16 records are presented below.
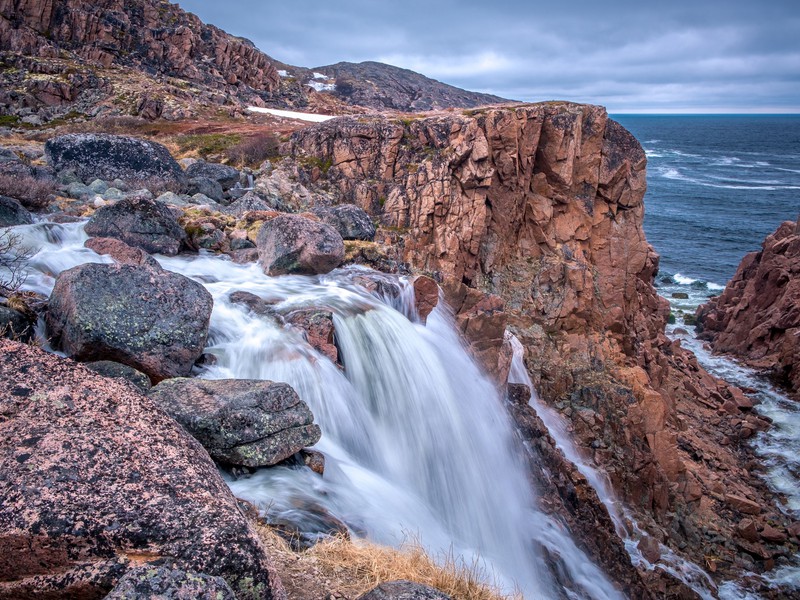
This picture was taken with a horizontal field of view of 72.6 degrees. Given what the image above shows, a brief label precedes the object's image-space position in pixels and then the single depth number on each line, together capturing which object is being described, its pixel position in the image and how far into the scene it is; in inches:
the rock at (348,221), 700.0
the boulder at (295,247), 563.8
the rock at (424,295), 625.4
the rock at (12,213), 495.5
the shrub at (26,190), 557.0
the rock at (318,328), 453.1
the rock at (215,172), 834.2
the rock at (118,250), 466.9
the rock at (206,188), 773.3
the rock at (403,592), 195.8
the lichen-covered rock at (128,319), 333.1
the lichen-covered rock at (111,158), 725.9
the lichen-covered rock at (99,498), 157.8
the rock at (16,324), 314.5
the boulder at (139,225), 519.2
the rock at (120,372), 302.3
